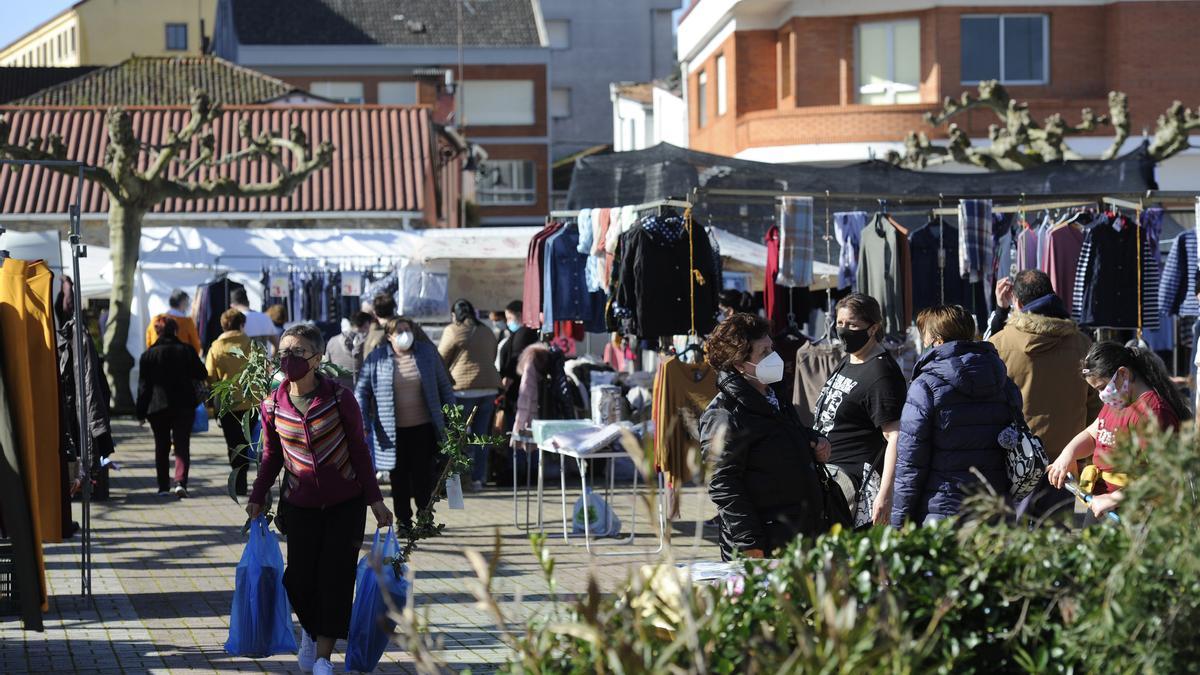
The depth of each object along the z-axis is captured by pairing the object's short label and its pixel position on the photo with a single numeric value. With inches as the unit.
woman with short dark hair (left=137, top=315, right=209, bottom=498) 558.9
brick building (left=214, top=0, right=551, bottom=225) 2273.6
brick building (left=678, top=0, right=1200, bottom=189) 1143.6
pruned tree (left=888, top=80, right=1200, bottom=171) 839.0
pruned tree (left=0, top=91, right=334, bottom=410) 907.4
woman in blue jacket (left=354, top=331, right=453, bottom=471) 468.1
